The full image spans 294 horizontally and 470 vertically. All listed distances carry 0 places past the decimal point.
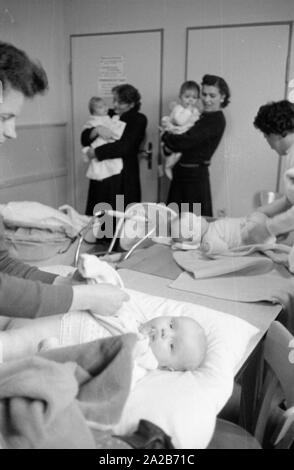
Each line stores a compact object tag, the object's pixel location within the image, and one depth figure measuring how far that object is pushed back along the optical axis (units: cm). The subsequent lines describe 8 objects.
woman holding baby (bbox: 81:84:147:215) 315
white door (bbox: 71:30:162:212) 340
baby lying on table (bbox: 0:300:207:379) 105
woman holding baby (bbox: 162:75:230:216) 293
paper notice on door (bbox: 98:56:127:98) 353
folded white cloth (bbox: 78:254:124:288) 125
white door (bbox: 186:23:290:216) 302
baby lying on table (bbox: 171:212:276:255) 211
